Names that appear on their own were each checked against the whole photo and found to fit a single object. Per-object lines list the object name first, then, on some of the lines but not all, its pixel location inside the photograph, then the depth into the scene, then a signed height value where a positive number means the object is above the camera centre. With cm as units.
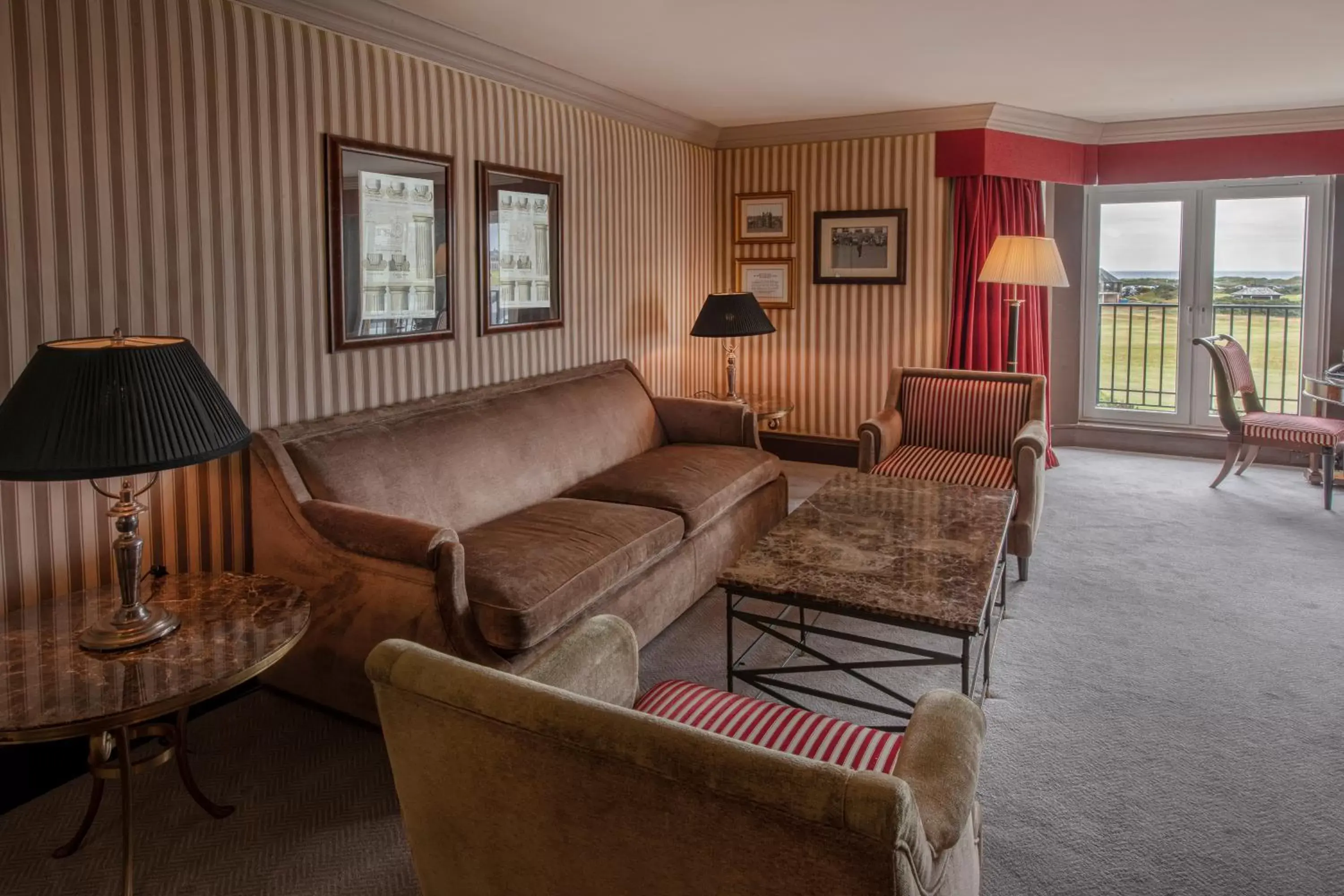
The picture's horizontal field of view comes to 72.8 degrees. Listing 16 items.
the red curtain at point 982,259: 579 +67
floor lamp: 510 +56
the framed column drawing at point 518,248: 411 +55
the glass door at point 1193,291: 623 +51
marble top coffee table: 256 -64
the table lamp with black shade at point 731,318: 520 +26
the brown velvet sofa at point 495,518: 266 -56
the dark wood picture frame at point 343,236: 330 +48
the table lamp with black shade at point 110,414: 181 -10
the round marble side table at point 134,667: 180 -65
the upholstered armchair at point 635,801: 110 -60
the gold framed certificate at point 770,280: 633 +59
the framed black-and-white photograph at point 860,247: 598 +78
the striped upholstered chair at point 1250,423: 518 -36
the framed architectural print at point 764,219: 622 +100
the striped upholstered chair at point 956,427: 441 -33
